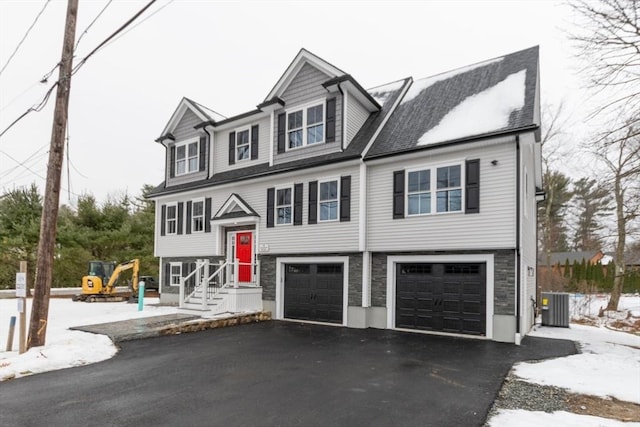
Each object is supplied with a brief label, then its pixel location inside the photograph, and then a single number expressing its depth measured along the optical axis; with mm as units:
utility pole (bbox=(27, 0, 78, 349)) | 8422
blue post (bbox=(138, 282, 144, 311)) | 15503
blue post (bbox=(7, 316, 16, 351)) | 8688
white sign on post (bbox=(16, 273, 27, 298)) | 8297
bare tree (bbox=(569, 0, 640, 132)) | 9266
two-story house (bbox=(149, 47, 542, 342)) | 10180
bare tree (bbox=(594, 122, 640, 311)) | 9703
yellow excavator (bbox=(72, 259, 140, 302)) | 20078
